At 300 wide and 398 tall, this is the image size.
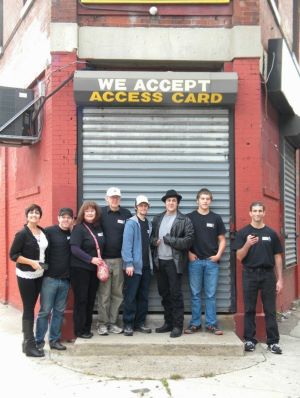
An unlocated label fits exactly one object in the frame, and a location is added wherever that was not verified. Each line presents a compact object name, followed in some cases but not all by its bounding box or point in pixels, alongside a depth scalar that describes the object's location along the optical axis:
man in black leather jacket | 6.63
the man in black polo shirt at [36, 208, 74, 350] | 6.30
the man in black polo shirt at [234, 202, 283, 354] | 6.56
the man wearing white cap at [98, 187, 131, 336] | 6.65
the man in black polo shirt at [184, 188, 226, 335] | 6.80
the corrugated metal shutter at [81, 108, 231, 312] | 7.32
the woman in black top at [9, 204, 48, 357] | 6.07
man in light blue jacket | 6.57
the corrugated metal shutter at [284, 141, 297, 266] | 9.84
